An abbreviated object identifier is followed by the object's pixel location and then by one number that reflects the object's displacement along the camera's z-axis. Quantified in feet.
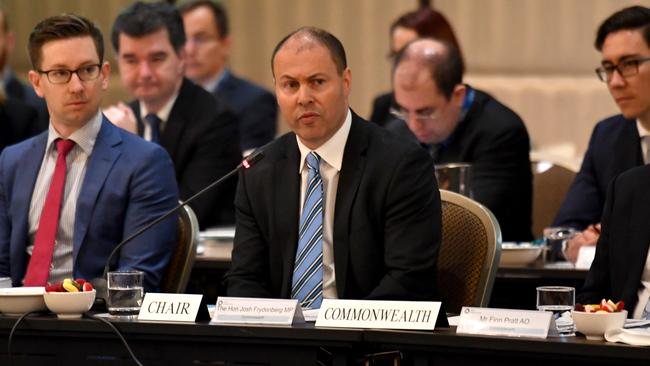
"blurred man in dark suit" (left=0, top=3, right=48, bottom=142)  44.98
